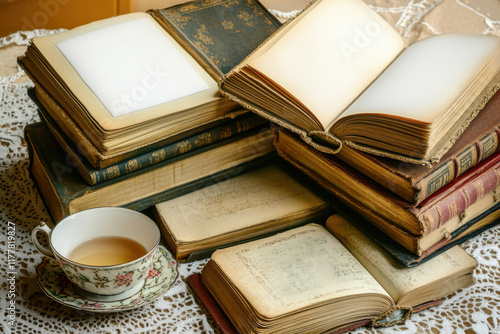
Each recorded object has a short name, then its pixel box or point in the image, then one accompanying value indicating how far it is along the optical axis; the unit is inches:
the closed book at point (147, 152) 43.0
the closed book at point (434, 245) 42.3
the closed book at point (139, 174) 43.3
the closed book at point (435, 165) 41.6
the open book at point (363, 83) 41.8
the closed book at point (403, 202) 42.0
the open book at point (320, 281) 39.8
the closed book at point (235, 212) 43.5
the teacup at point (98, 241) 39.7
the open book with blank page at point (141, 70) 42.7
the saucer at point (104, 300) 40.4
